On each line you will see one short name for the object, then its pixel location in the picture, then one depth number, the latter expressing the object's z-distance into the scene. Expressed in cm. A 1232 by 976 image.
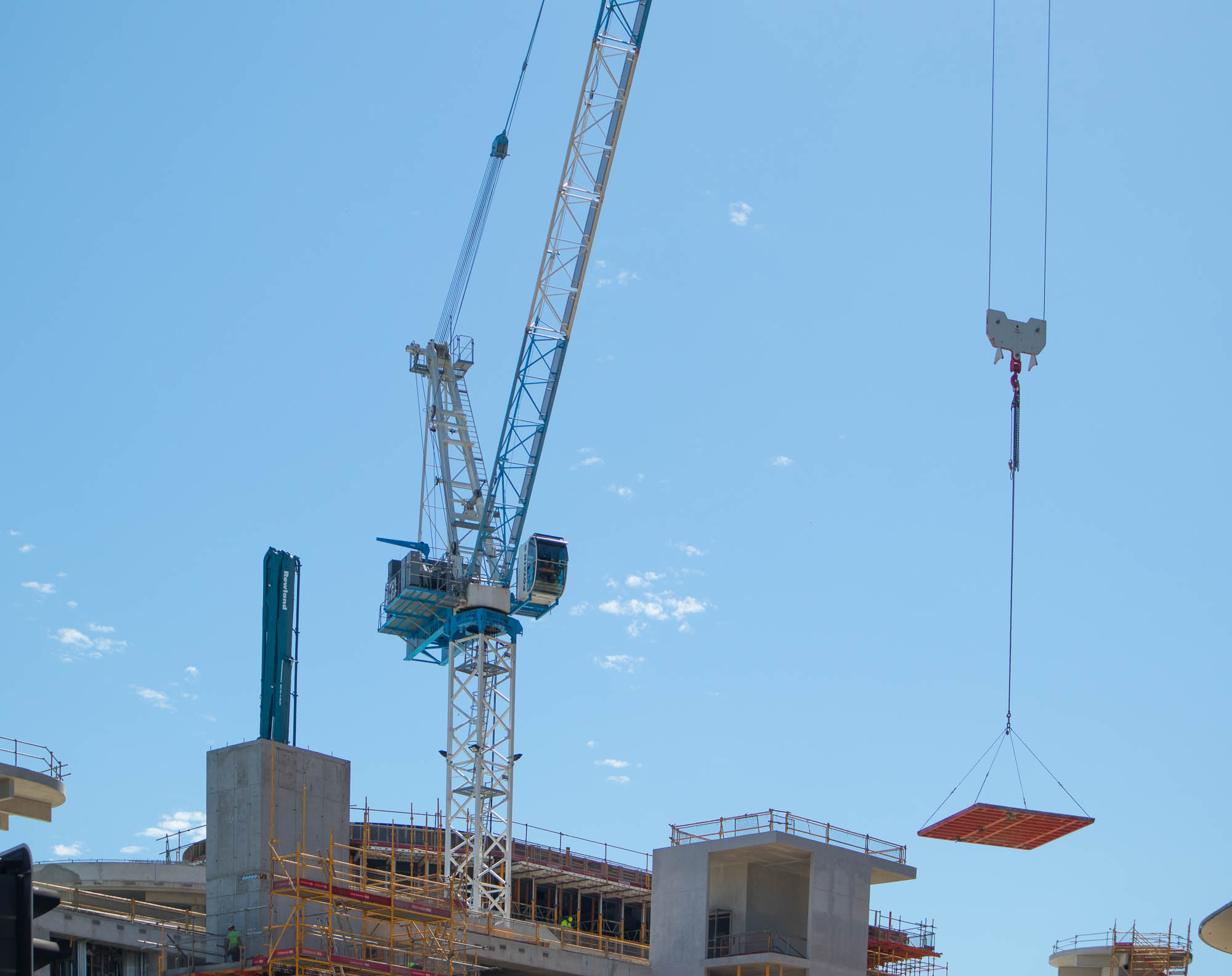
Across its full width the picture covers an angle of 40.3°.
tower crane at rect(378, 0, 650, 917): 8344
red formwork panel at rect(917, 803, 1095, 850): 4519
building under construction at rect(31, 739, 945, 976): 4538
